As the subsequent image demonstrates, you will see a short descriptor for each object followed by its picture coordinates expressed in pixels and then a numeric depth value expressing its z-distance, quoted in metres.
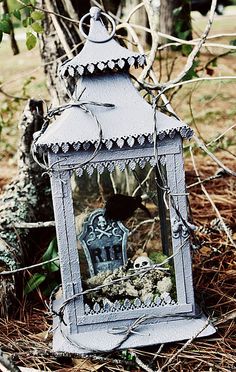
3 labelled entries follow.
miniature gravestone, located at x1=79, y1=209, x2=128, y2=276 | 1.02
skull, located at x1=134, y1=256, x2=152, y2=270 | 1.04
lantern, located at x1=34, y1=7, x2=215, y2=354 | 0.97
